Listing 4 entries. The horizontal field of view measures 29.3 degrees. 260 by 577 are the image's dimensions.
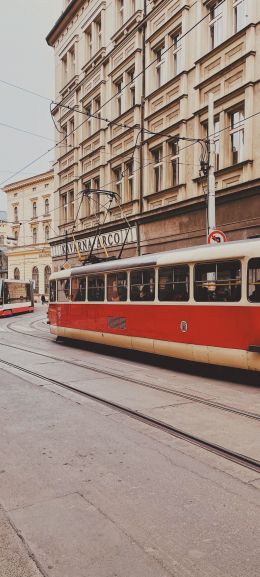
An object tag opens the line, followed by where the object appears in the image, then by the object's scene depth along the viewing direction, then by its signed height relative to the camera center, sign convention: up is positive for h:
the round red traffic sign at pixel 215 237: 12.09 +1.28
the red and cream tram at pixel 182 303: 8.61 -0.30
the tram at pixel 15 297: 31.80 -0.46
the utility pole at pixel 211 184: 13.06 +2.83
